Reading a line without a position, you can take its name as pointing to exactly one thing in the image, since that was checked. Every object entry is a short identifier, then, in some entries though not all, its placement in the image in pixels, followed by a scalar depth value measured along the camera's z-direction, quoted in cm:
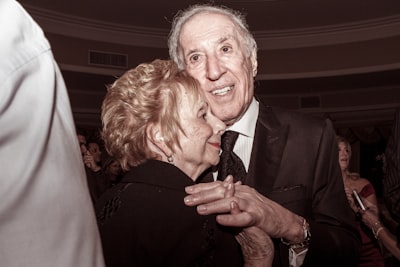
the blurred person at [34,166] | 49
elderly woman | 123
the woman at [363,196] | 330
